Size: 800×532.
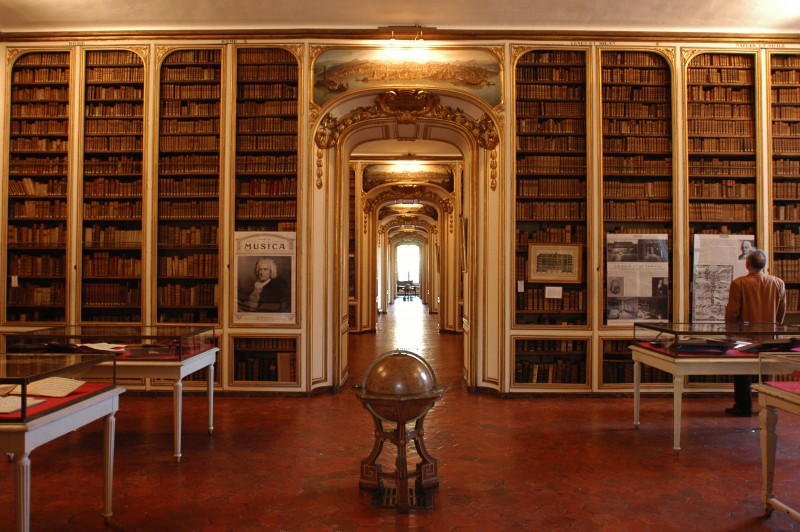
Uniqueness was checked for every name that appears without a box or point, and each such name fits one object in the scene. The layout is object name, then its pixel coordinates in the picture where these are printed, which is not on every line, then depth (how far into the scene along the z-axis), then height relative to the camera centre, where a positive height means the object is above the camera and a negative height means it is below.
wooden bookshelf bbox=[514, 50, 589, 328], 7.42 +1.51
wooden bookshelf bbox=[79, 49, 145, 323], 7.41 +1.21
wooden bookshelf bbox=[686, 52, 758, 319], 7.38 +1.70
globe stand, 3.74 -1.32
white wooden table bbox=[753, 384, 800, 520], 3.65 -1.04
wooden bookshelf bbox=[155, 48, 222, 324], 7.42 +1.27
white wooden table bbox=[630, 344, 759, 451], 4.88 -0.76
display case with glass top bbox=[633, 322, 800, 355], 4.75 -0.51
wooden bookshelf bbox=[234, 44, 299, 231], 7.44 +1.81
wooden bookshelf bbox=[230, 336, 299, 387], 7.37 -1.13
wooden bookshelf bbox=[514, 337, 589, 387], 7.34 -1.14
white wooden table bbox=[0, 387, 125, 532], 2.71 -0.78
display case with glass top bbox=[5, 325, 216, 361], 4.47 -0.54
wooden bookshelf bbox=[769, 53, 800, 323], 7.33 +1.34
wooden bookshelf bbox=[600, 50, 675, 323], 7.39 +1.77
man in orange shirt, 5.90 -0.21
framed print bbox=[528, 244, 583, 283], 7.34 +0.15
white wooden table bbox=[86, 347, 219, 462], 4.61 -0.76
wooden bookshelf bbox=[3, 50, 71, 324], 7.41 +1.10
